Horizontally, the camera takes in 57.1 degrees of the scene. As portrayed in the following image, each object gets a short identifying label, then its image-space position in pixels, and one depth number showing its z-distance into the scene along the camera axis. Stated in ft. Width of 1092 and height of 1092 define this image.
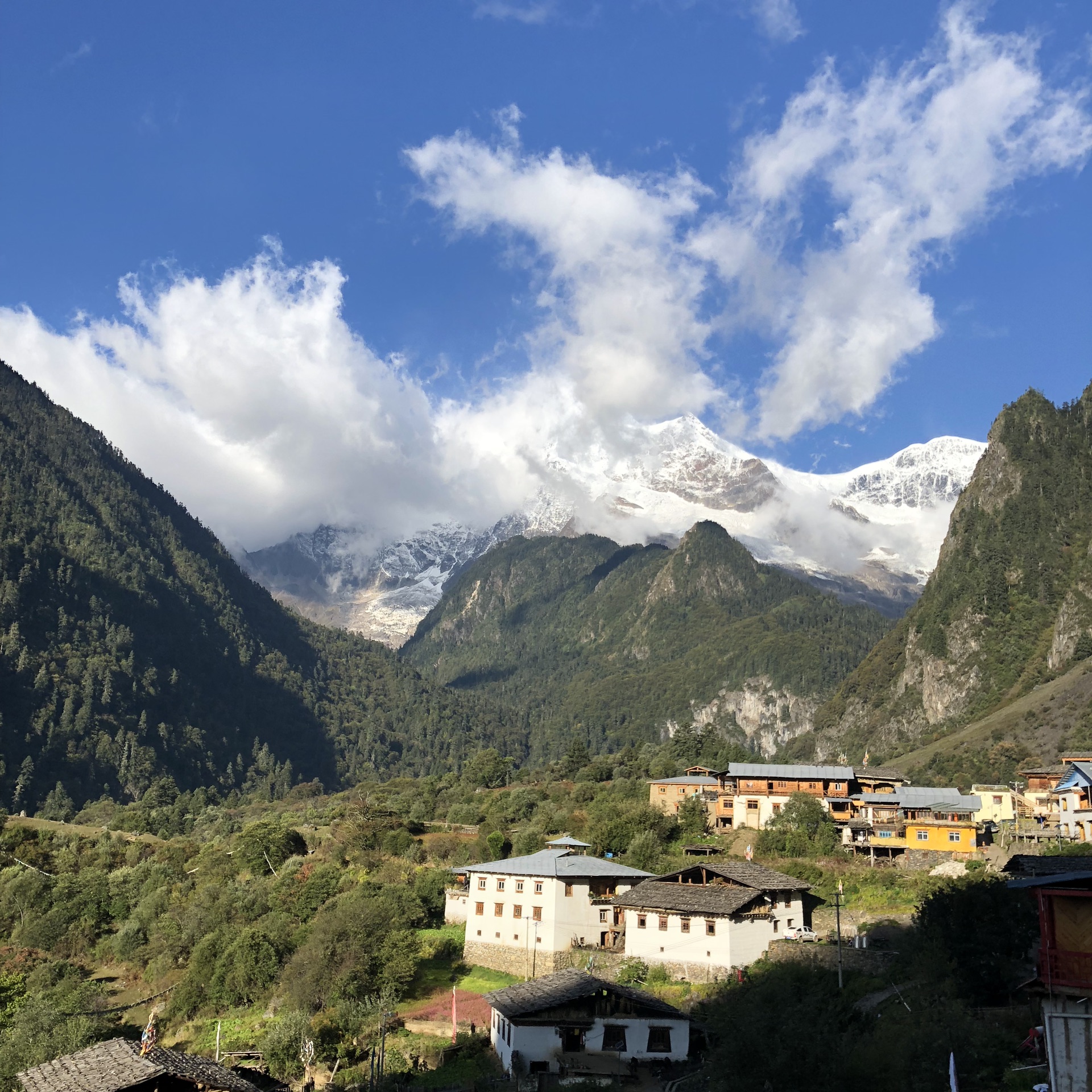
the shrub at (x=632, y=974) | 176.76
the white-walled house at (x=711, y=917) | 176.14
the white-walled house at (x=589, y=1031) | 143.84
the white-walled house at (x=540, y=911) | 197.47
